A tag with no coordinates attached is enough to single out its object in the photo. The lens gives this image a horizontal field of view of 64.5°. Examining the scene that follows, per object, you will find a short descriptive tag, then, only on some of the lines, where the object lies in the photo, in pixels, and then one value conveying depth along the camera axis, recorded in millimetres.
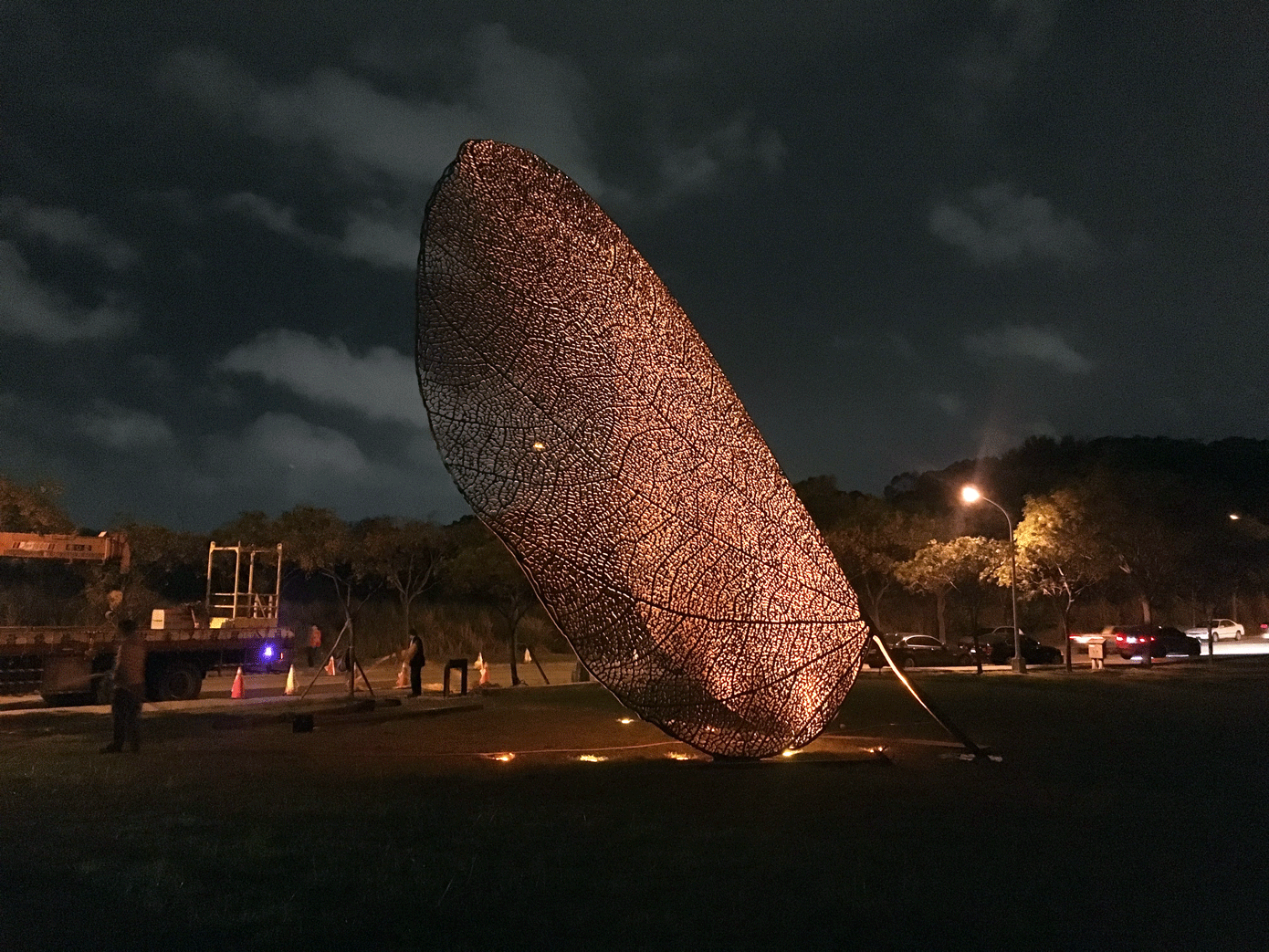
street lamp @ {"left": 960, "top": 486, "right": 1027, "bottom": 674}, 31219
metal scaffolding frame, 27281
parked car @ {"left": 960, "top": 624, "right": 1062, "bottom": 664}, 38812
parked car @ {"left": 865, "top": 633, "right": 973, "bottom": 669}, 37719
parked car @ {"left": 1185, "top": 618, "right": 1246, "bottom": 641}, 53469
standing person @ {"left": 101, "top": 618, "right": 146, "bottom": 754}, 13148
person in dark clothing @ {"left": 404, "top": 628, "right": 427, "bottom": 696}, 23125
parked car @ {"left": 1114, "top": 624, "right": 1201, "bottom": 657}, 39156
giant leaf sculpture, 9836
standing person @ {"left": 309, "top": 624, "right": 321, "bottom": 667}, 29422
